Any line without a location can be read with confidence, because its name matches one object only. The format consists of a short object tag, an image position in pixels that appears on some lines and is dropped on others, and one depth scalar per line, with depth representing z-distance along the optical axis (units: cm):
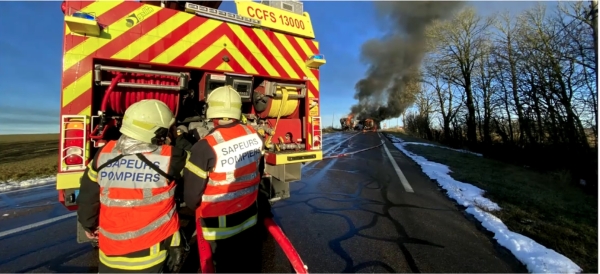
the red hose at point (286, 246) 190
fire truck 255
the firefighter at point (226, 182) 198
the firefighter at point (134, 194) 171
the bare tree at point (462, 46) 2227
